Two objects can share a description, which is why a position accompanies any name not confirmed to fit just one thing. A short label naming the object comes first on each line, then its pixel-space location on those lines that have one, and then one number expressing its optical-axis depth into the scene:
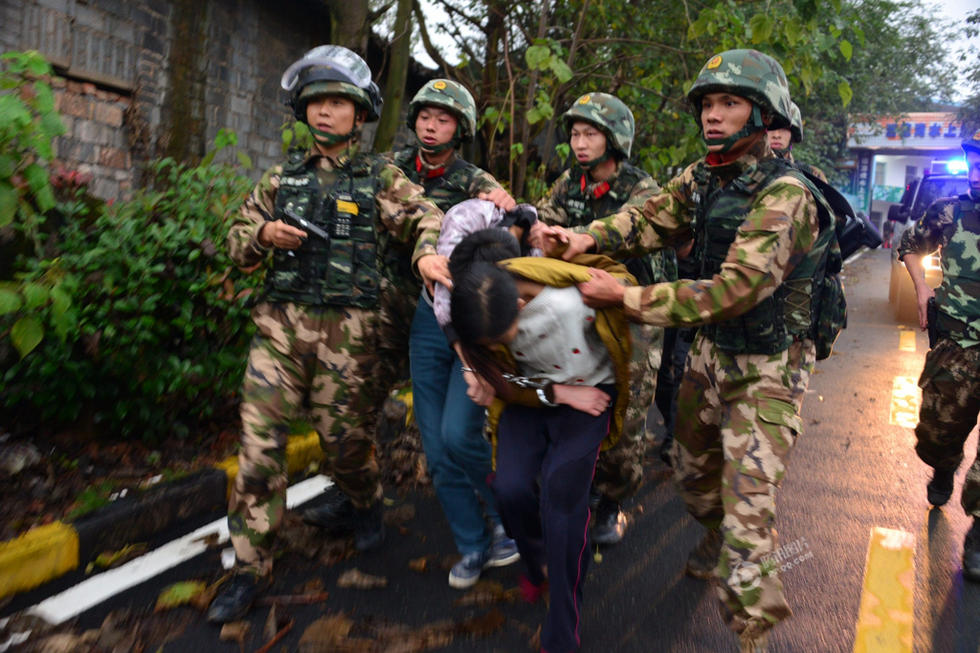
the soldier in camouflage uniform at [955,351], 3.97
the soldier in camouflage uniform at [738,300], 2.70
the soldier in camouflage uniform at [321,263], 3.25
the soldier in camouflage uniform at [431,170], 3.69
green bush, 3.71
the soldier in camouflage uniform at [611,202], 3.81
